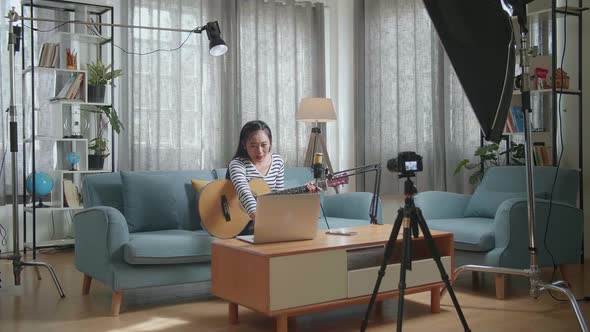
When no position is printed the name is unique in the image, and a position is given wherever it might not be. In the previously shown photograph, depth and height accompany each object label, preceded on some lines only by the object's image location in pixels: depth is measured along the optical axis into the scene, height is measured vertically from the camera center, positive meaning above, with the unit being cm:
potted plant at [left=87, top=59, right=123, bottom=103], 538 +70
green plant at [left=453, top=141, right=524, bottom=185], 488 +1
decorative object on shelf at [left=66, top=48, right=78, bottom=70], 532 +85
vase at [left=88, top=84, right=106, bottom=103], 536 +60
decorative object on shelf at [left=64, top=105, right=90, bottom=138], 540 +35
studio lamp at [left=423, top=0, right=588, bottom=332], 257 +44
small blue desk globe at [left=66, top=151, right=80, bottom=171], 529 +6
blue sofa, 333 -37
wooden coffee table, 277 -51
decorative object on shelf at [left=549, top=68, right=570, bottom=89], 462 +57
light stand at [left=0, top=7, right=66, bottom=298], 386 +7
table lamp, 570 +46
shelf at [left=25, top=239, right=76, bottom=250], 532 -63
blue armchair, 362 -35
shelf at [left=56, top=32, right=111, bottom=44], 534 +107
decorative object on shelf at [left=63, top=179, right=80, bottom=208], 532 -23
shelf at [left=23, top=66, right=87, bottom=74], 514 +76
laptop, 293 -25
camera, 246 -1
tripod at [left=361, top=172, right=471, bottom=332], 235 -25
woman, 362 +1
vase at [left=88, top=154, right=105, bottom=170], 541 +4
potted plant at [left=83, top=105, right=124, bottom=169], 538 +21
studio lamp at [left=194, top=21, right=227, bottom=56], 397 +76
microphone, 307 -3
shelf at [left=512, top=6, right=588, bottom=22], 459 +108
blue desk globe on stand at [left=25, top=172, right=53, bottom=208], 509 -14
